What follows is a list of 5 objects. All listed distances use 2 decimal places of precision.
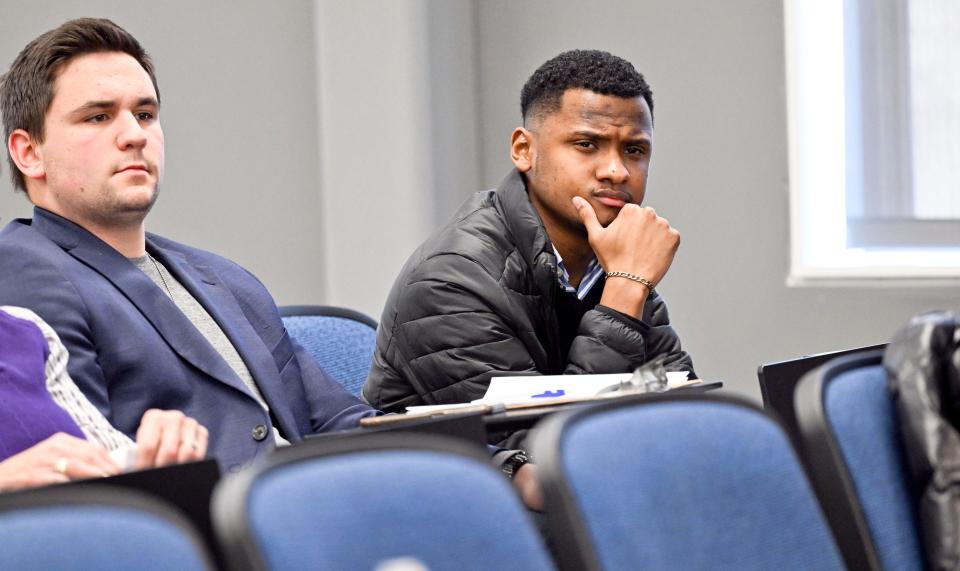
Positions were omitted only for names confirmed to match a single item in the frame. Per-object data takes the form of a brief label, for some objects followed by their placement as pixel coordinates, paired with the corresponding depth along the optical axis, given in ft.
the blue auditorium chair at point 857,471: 17.08
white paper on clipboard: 17.85
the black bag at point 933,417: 17.18
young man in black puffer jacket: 18.86
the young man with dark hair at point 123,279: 18.21
